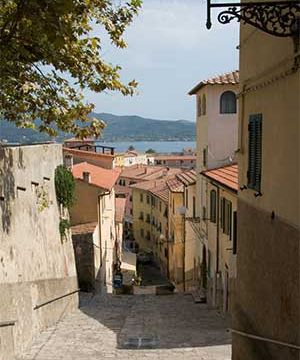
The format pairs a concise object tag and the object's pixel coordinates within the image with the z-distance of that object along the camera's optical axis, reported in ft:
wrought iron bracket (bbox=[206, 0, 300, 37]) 18.45
